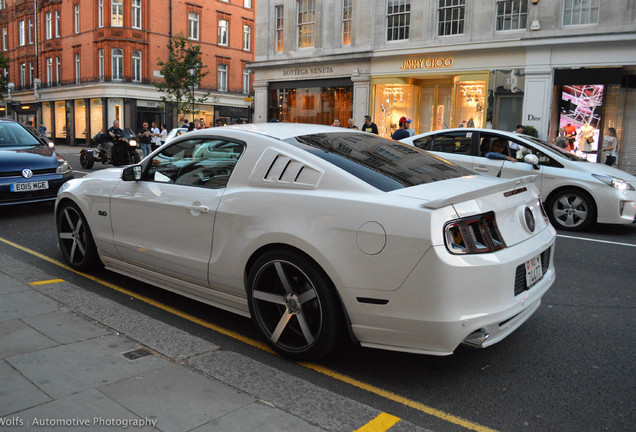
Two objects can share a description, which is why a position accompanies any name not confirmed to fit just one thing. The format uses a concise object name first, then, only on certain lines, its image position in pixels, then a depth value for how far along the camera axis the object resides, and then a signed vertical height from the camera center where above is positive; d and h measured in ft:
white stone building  59.52 +10.52
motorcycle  60.39 -1.29
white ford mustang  10.19 -1.98
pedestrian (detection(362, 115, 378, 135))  55.83 +1.84
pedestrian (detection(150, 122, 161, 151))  79.10 +0.15
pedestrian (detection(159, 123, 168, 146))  76.98 +0.59
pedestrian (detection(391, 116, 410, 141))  49.26 +1.04
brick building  128.77 +21.11
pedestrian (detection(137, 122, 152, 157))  77.94 -0.03
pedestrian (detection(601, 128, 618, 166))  52.21 +0.42
